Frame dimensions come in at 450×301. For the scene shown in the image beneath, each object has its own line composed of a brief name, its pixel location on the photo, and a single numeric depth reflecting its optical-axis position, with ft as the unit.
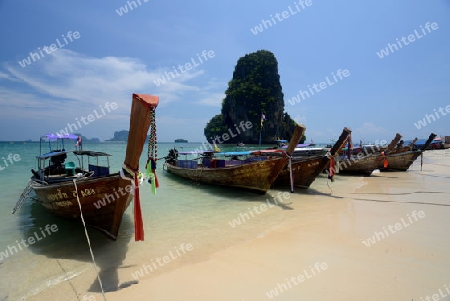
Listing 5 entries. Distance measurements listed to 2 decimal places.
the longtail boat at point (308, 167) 33.57
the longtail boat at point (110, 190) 12.85
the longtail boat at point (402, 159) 58.85
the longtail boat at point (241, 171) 31.71
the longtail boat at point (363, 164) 52.26
